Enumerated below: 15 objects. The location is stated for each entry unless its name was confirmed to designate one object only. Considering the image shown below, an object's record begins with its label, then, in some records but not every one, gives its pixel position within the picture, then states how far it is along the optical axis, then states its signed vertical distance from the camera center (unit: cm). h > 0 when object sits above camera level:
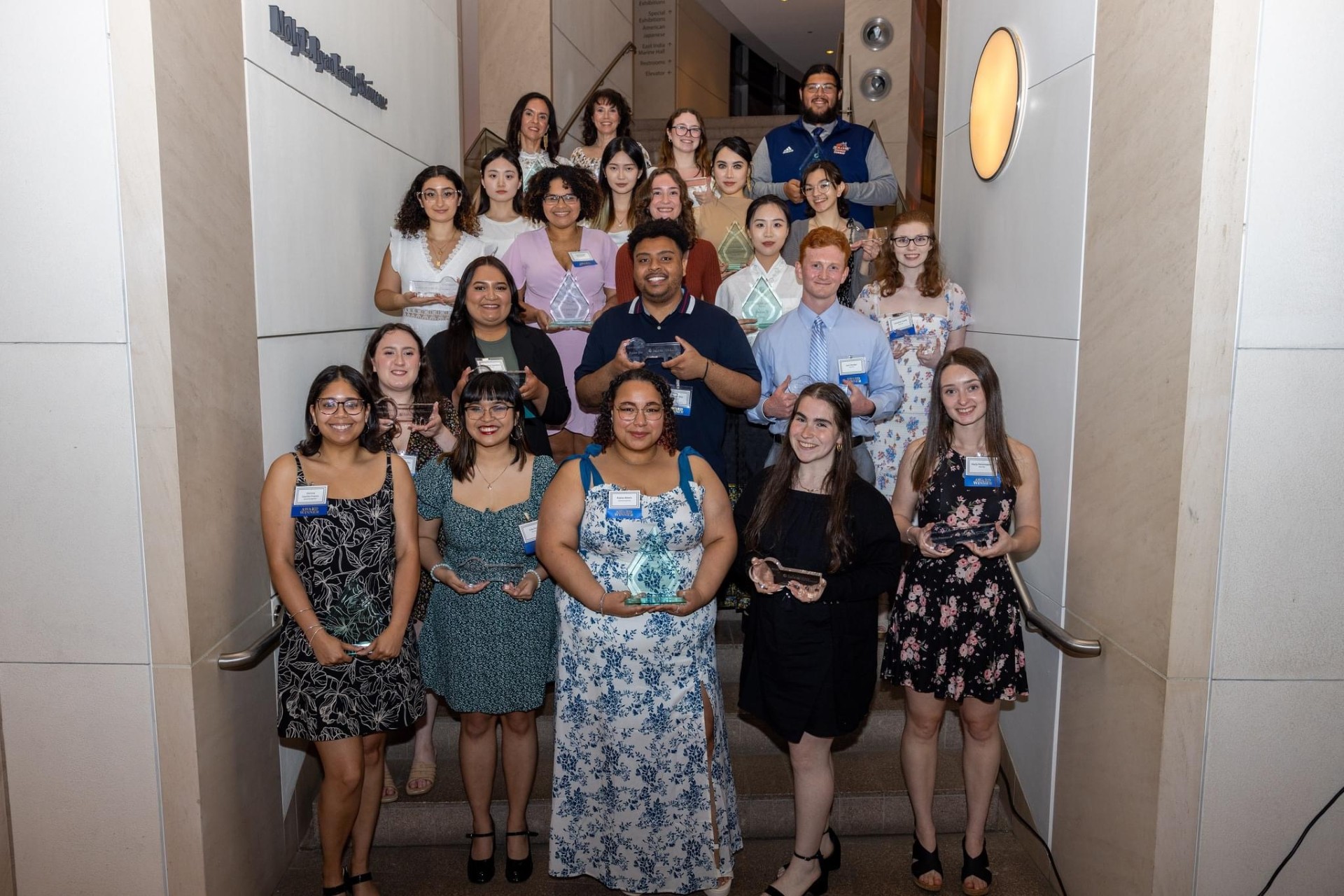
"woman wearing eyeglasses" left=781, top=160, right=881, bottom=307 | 485 +70
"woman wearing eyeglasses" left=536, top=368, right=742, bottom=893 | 325 -100
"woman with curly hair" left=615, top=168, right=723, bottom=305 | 455 +54
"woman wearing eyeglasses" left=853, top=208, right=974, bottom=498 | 441 +18
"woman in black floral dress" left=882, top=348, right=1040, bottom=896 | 344 -79
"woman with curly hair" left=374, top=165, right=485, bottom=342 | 465 +51
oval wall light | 412 +112
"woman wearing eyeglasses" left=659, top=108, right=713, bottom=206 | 540 +115
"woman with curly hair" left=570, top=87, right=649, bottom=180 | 585 +138
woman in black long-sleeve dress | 332 -73
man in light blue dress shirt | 399 +4
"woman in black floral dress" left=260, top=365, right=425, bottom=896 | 324 -77
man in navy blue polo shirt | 386 +8
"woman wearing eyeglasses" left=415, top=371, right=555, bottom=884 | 346 -75
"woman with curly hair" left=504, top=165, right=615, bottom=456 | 465 +44
